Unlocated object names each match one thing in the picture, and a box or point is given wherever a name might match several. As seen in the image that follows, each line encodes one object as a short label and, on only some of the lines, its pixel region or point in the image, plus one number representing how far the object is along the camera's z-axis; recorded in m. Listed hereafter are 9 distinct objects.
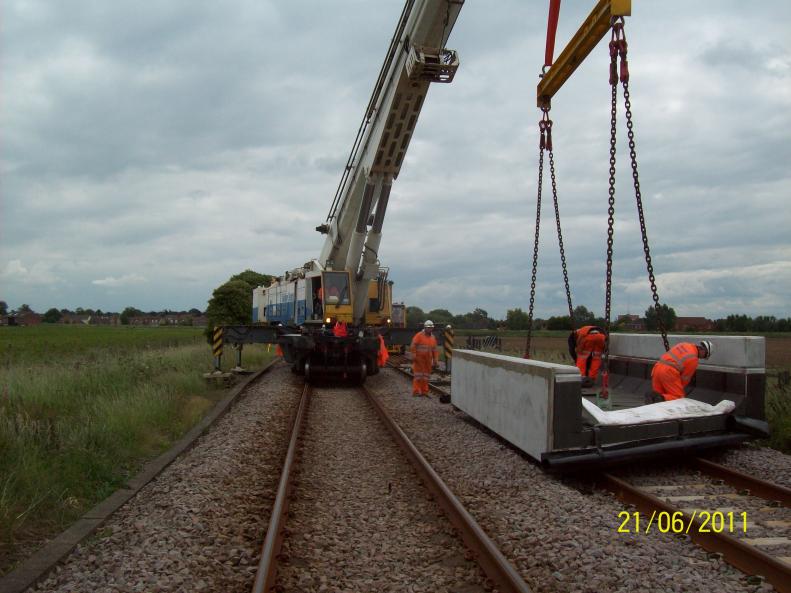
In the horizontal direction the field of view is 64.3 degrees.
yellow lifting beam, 7.06
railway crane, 11.80
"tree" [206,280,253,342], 44.16
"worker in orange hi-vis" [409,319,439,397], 12.41
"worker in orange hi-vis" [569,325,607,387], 10.02
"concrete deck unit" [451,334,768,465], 6.38
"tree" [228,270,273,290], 49.88
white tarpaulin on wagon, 6.69
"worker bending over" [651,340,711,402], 7.69
